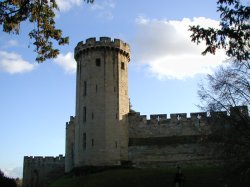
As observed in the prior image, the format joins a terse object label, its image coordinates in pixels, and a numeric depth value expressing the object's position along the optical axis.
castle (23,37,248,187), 31.89
